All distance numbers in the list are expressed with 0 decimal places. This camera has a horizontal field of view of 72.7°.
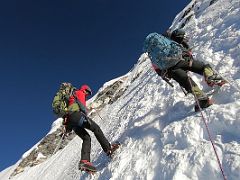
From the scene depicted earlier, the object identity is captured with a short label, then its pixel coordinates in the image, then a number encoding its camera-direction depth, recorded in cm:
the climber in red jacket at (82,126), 454
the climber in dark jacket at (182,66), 410
